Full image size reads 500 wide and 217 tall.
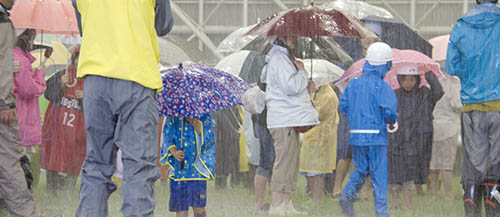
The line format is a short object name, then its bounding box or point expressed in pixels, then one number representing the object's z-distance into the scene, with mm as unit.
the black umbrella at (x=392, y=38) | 19085
